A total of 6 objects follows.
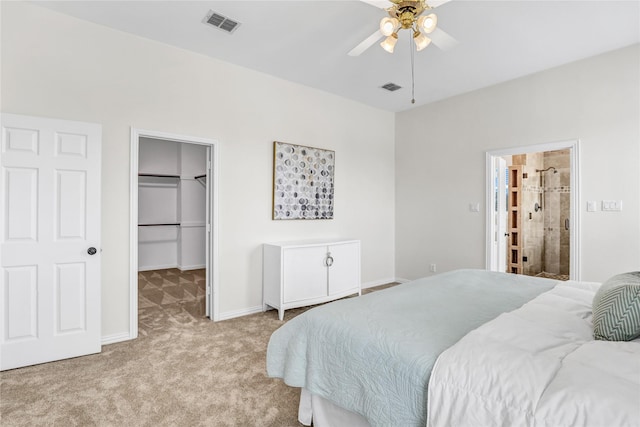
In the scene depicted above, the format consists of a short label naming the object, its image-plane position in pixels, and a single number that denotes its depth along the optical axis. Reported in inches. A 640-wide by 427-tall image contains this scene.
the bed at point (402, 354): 40.9
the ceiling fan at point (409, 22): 78.5
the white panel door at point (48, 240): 96.4
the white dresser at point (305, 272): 141.4
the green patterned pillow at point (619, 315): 44.4
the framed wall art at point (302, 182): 158.9
